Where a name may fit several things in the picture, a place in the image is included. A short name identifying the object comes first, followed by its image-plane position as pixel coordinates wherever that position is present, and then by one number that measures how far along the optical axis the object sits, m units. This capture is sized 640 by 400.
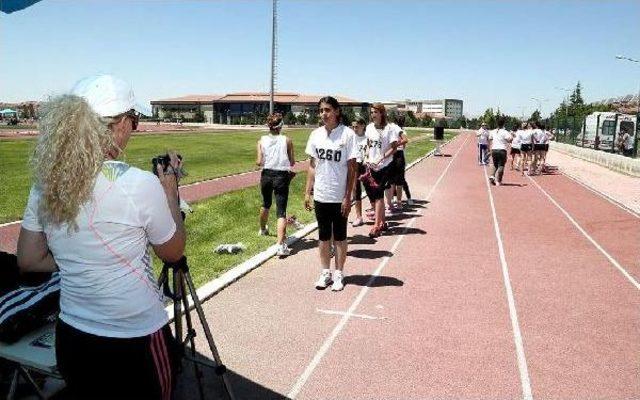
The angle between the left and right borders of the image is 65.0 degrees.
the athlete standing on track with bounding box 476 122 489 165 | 22.42
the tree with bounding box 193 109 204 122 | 112.88
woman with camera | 1.89
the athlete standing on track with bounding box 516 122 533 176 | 19.69
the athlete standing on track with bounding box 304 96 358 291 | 5.60
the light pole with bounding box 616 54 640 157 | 21.44
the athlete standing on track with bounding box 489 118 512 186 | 15.20
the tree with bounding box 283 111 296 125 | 102.75
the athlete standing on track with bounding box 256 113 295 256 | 7.47
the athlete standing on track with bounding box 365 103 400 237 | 8.52
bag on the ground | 2.86
